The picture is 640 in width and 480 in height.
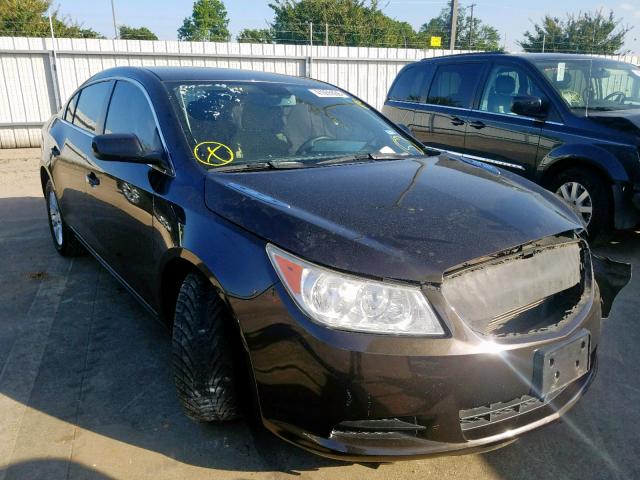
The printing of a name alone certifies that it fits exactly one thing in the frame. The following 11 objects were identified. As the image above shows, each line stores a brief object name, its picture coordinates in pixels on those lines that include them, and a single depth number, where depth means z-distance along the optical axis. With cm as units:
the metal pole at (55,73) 1143
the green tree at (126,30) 3581
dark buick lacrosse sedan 171
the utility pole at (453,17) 1938
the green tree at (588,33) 2894
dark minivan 446
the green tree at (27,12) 2862
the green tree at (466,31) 4713
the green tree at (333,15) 3575
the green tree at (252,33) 5719
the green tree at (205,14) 5909
